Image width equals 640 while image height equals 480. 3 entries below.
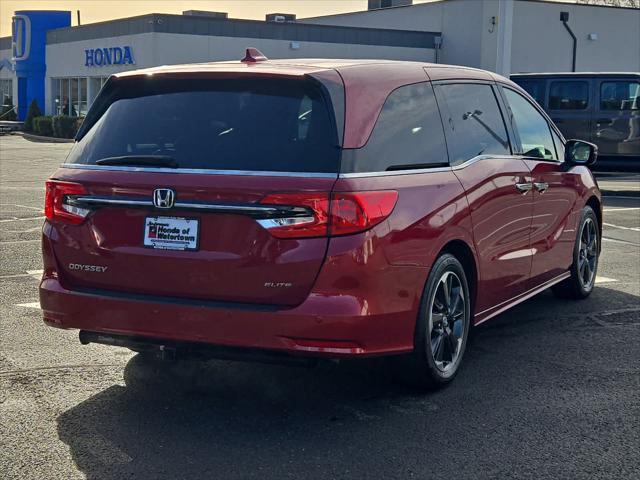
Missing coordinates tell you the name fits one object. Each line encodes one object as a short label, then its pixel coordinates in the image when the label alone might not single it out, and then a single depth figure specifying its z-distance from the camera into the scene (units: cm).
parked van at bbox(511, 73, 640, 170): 1936
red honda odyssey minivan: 462
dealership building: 3822
